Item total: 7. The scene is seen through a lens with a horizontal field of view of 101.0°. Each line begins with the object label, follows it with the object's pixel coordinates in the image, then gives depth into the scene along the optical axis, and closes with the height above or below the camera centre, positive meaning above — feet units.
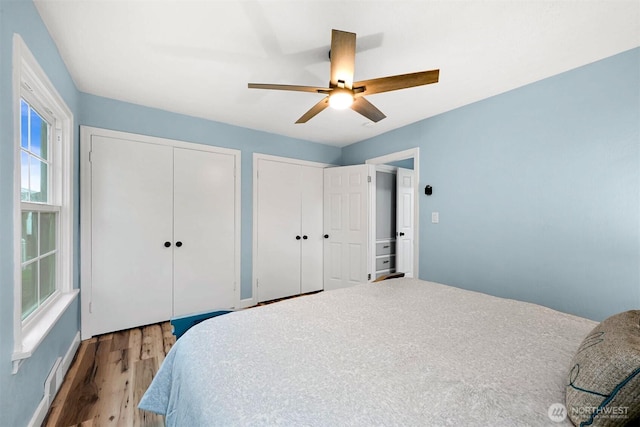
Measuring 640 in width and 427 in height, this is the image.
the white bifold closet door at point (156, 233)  8.31 -0.66
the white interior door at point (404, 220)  13.62 -0.29
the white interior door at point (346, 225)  11.86 -0.52
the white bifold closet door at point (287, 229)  11.51 -0.69
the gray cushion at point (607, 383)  2.03 -1.40
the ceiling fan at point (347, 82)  4.63 +2.66
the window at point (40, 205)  4.02 +0.19
